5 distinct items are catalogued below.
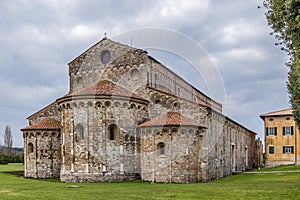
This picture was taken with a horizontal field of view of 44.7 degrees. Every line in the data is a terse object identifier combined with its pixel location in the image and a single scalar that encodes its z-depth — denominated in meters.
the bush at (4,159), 55.01
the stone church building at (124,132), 28.16
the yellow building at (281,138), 53.94
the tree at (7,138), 82.51
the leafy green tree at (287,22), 14.91
